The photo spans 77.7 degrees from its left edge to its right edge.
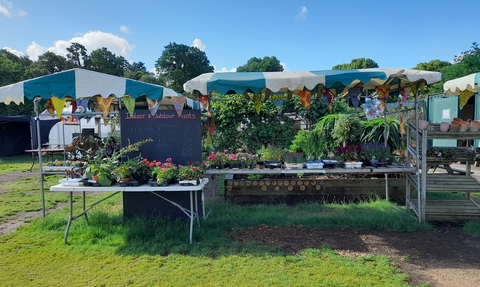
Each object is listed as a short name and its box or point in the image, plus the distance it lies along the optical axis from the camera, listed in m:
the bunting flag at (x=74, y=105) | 6.18
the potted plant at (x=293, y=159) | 4.76
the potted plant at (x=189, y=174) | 3.77
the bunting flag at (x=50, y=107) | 5.38
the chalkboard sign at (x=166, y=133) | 4.35
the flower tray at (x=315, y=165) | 4.69
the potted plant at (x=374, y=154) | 4.98
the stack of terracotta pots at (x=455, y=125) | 4.44
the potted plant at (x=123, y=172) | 3.79
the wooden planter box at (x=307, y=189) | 5.55
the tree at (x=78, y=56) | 38.94
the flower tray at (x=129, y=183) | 3.79
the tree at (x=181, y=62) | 43.06
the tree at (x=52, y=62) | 34.09
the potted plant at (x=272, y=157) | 4.96
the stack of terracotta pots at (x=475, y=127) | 4.37
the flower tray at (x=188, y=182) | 3.75
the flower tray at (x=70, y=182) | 3.86
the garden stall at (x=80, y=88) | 3.96
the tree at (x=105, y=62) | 38.06
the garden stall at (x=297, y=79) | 4.04
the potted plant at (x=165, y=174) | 3.74
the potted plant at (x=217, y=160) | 5.04
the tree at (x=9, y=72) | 21.16
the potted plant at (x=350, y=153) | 4.96
